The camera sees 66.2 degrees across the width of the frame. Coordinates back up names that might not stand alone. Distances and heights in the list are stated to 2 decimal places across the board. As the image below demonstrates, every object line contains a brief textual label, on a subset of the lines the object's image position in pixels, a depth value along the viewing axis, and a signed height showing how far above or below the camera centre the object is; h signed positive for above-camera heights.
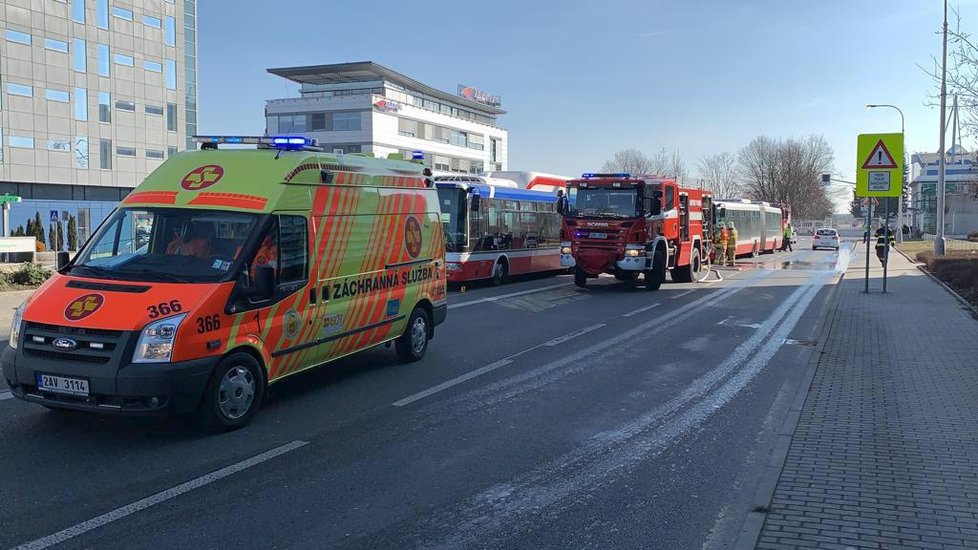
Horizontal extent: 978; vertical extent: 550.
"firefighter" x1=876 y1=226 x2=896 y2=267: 24.31 -0.08
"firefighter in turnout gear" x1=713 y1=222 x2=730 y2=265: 31.28 -0.26
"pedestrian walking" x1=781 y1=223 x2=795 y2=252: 48.81 -0.25
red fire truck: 19.17 +0.27
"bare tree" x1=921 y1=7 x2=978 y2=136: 13.36 +2.72
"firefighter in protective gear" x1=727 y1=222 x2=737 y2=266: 32.31 -0.48
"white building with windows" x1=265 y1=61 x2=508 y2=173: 72.56 +12.33
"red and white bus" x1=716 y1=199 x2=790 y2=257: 36.25 +0.78
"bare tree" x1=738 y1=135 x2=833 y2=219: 95.44 +8.41
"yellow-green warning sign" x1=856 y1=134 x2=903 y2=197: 16.22 +1.59
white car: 50.38 -0.11
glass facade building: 48.09 +9.43
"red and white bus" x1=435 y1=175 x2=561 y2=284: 19.69 +0.21
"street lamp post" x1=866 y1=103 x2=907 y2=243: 56.23 +1.12
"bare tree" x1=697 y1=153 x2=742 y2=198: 95.69 +6.83
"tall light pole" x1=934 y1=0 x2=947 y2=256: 32.53 +1.03
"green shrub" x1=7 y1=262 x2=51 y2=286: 17.98 -1.00
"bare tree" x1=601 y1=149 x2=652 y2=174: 82.44 +7.95
